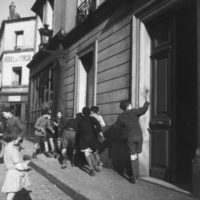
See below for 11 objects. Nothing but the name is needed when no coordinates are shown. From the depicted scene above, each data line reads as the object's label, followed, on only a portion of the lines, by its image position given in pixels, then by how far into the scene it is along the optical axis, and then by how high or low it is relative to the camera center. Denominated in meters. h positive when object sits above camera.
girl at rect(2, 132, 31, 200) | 4.17 -0.63
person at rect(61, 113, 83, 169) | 8.22 -0.39
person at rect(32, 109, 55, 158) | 10.27 -0.32
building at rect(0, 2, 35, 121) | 28.06 +5.03
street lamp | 15.29 +3.99
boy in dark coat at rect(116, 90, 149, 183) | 6.14 -0.23
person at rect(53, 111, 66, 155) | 10.46 -0.28
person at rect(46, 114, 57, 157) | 10.36 -0.54
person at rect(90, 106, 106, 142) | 8.08 +0.09
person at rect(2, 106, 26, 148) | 4.53 -0.09
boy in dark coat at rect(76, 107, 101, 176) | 7.23 -0.34
